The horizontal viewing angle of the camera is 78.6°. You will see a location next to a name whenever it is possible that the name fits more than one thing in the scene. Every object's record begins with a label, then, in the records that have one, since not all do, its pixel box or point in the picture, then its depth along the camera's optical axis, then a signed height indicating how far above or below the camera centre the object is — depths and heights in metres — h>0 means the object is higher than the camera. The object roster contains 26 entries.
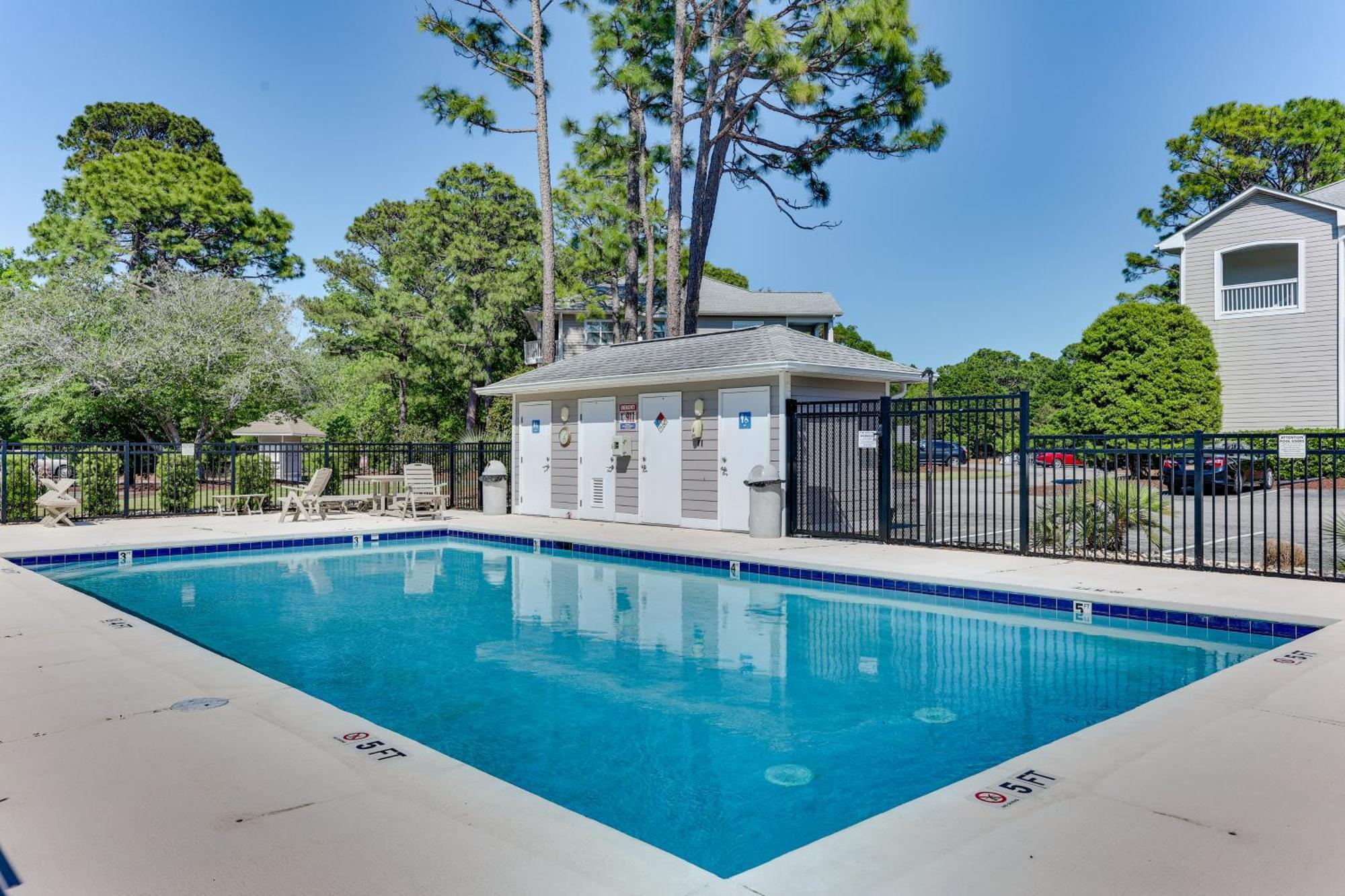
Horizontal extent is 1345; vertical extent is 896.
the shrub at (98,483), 14.12 -0.51
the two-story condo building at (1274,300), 18.45 +3.44
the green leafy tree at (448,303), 28.61 +5.36
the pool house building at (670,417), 11.56 +0.50
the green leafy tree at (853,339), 50.25 +6.71
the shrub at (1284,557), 7.61 -1.12
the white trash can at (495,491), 15.60 -0.77
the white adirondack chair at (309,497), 13.86 -0.78
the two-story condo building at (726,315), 31.05 +5.32
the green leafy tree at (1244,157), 27.05 +9.83
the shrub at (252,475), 16.02 -0.44
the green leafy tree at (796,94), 15.84 +7.54
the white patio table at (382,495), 15.10 -0.84
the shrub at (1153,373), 19.39 +1.75
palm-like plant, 9.09 -0.83
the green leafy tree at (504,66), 18.25 +8.87
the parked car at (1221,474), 15.78 -0.58
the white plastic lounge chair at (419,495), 14.62 -0.79
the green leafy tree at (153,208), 28.50 +8.94
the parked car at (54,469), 15.36 -0.31
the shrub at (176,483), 14.94 -0.56
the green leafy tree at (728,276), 48.78 +10.36
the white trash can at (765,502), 11.15 -0.73
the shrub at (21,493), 13.35 -0.65
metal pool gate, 10.10 -0.29
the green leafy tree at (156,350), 18.31 +2.36
